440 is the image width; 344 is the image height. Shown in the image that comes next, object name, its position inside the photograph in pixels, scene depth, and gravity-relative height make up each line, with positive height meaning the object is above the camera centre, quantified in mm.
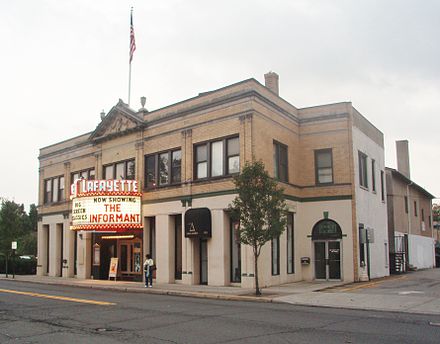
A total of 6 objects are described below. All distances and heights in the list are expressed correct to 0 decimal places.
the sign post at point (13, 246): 36050 -1002
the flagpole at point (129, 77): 34875 +10403
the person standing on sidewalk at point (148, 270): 25792 -2035
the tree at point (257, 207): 21031 +894
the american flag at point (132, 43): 33750 +12349
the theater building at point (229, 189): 25656 +2229
